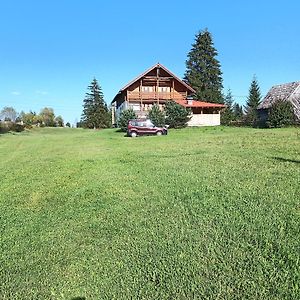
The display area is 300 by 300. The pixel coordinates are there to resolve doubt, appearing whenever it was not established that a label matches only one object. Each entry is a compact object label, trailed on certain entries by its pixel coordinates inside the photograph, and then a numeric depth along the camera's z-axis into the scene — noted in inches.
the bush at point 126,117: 1264.8
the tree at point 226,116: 1816.8
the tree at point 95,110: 2299.5
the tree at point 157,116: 1229.1
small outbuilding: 1536.7
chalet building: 1649.4
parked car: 1034.6
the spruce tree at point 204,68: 2262.6
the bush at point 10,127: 1726.1
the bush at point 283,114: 1242.6
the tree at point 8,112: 3476.9
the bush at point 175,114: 1304.1
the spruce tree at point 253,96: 2676.2
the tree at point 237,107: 3390.3
